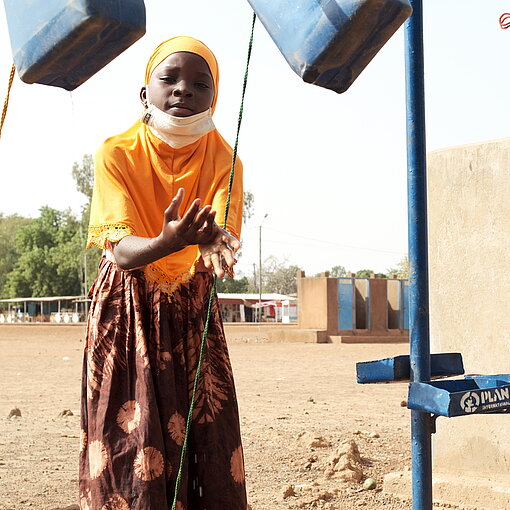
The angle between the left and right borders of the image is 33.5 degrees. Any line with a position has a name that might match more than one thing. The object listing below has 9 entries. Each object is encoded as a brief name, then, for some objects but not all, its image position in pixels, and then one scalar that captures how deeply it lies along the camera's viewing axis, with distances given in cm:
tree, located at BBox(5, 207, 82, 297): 5819
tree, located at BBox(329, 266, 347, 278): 8531
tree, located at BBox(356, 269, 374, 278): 6200
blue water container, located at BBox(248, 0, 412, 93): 196
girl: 243
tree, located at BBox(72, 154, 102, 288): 4164
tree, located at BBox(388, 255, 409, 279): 6719
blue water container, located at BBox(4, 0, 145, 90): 191
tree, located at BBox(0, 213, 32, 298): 6656
